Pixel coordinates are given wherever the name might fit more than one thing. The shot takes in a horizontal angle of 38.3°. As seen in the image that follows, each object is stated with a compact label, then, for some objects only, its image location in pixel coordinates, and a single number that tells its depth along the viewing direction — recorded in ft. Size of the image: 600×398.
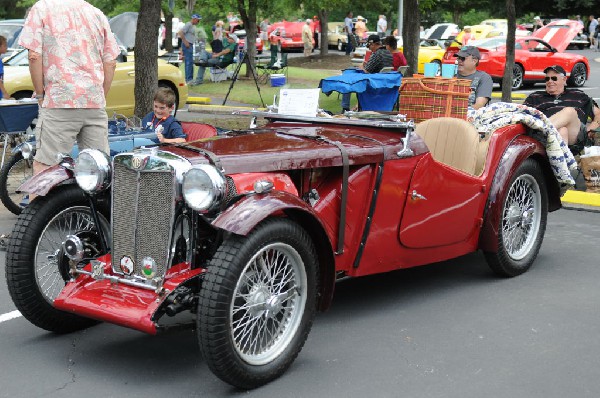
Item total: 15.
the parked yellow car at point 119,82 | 42.47
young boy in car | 23.54
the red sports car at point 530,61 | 76.43
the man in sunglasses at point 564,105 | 30.66
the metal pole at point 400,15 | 103.21
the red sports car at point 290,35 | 136.15
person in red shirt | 48.29
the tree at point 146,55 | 37.22
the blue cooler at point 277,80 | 27.07
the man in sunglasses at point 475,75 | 33.76
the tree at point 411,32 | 48.24
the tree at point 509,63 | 46.16
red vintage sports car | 13.41
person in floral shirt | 20.88
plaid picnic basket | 24.00
